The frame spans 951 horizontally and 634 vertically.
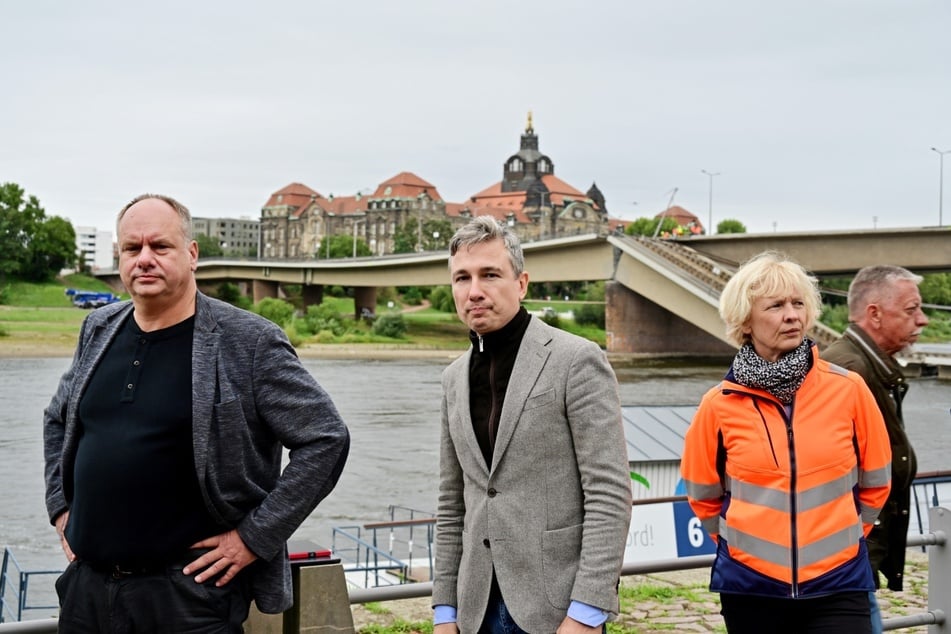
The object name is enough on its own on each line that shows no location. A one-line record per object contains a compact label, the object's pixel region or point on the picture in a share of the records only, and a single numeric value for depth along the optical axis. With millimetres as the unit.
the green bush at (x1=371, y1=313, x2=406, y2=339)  62406
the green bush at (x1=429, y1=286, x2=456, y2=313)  75688
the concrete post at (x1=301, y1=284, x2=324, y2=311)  74688
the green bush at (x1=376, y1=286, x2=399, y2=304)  89125
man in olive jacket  3592
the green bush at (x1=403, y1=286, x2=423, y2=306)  88062
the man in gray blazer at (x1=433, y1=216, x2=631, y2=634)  2785
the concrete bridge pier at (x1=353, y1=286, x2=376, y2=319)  73375
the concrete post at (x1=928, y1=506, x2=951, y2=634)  4445
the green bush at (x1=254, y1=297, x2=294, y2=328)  64000
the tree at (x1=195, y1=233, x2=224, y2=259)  119250
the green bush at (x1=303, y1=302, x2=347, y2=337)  62312
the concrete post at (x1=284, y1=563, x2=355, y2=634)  3188
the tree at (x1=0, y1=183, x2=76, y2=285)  82438
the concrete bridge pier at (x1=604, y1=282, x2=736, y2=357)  49719
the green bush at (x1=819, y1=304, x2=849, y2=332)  55112
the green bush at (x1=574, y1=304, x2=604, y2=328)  66625
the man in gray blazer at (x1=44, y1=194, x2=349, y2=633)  2748
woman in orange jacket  3008
